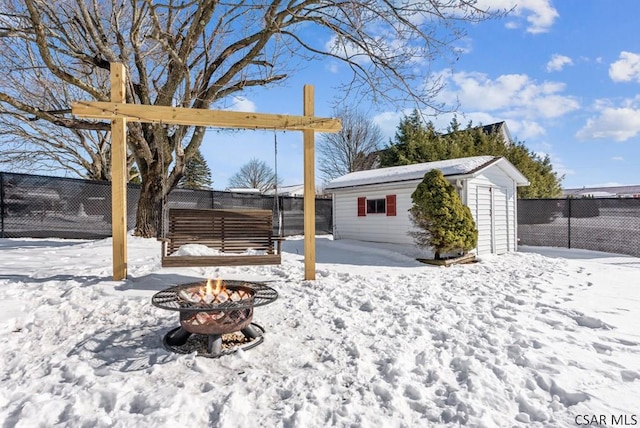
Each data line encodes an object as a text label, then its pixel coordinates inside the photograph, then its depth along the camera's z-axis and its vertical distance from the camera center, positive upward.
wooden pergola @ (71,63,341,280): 4.55 +1.35
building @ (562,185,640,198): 46.28 +3.01
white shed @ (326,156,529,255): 9.41 +0.40
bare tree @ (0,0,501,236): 6.57 +3.67
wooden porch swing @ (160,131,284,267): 4.91 -0.24
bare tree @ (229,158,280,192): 38.12 +4.45
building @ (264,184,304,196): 41.91 +3.35
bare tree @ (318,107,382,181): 26.53 +5.44
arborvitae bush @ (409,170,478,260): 8.01 -0.12
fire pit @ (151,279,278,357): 2.77 -0.84
